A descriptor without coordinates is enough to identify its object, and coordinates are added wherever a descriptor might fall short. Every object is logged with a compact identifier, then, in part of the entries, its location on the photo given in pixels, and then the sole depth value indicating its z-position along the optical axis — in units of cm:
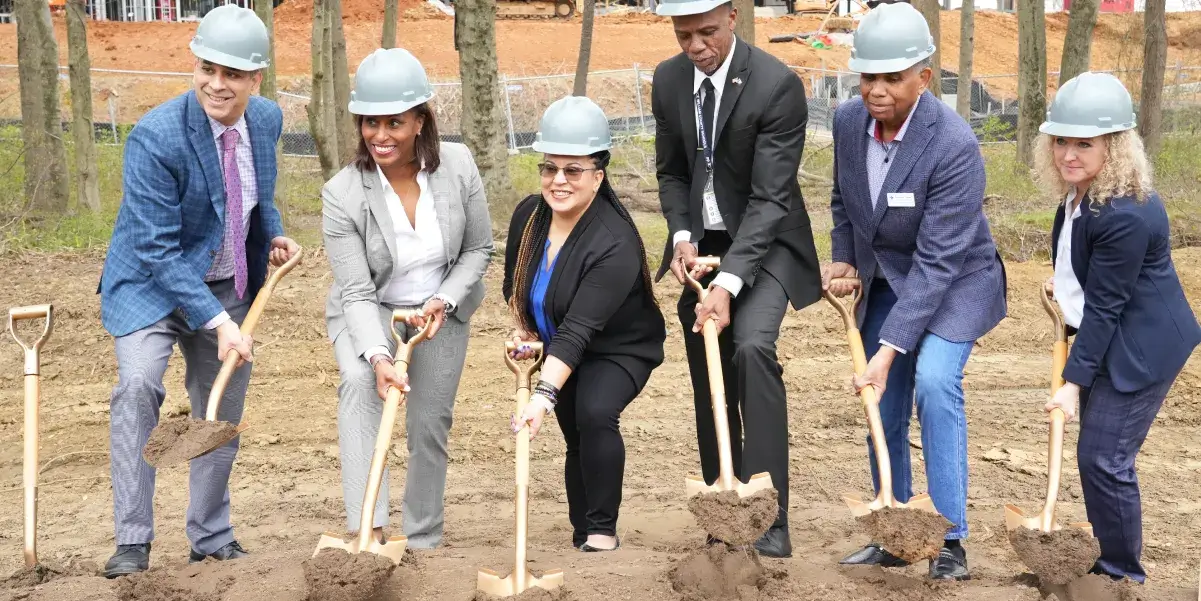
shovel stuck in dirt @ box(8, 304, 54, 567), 484
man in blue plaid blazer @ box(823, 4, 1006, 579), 454
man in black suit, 479
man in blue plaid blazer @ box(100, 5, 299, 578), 476
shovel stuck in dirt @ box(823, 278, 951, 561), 431
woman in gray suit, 475
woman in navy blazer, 438
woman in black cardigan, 479
